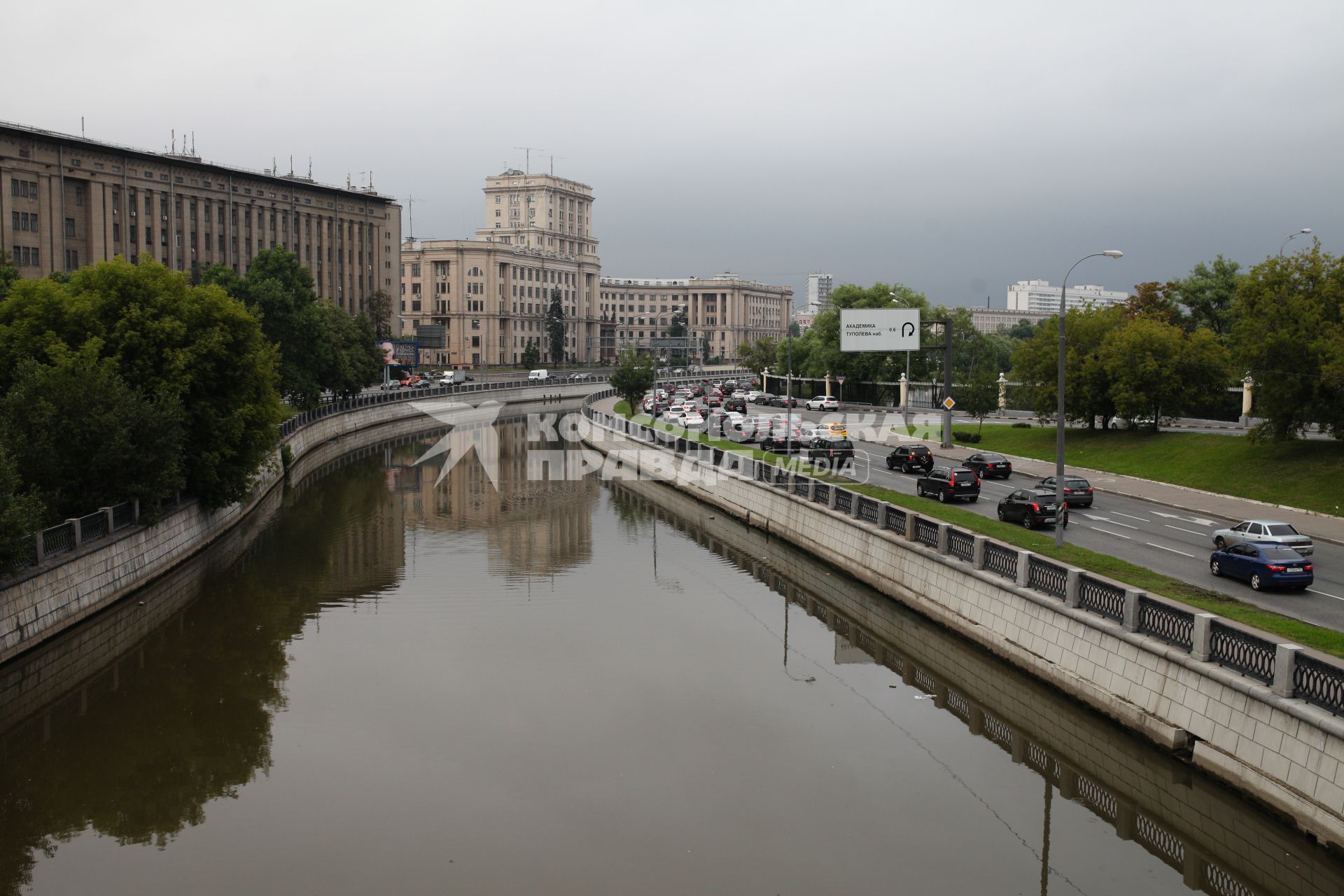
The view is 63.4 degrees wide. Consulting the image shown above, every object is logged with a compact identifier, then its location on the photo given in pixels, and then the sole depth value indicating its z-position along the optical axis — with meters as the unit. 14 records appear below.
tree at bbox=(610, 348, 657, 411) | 92.12
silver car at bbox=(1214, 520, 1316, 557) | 27.69
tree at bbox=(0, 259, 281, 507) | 34.44
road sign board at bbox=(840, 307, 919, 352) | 71.25
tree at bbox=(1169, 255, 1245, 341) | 78.06
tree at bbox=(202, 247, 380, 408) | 66.75
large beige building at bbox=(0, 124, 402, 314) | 91.56
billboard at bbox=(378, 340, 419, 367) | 116.13
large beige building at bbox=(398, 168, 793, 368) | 187.50
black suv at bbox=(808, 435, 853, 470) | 50.69
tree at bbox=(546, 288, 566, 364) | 196.88
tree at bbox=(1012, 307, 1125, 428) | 55.53
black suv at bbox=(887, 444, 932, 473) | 48.53
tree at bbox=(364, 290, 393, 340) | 129.62
